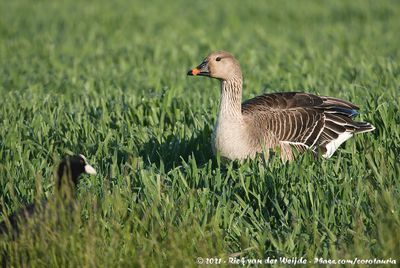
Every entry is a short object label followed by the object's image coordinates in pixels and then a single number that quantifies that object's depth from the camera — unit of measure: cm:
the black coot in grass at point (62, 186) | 1198
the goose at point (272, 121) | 1591
